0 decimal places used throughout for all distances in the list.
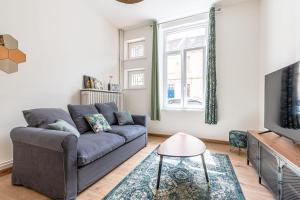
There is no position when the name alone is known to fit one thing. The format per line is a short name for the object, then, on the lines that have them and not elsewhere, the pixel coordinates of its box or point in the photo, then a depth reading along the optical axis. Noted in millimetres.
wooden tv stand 1184
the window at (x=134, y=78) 4328
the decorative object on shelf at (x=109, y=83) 3881
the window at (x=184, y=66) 3703
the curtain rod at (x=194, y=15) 3347
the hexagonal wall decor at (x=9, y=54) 2021
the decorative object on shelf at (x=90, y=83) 3262
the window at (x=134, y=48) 4387
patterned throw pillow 2421
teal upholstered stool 2703
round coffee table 1678
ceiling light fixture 1767
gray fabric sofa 1418
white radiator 3128
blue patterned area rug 1559
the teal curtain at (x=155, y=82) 3896
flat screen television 1461
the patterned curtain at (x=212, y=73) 3328
